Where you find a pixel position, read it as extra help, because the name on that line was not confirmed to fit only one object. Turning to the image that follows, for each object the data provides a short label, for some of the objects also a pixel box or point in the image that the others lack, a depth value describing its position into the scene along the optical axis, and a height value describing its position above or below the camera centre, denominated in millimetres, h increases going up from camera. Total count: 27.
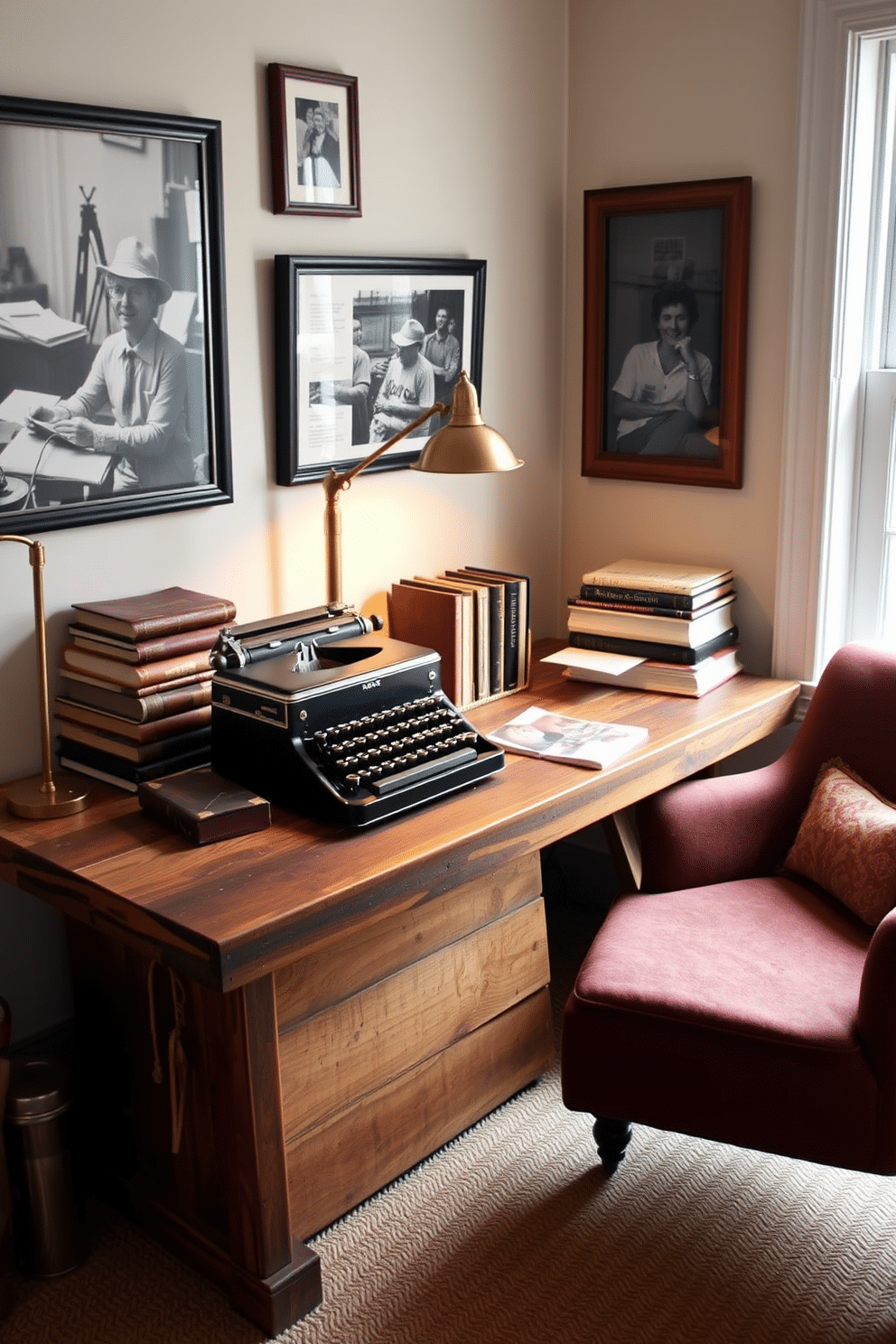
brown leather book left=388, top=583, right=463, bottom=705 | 2686 -492
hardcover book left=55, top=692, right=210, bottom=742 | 2240 -578
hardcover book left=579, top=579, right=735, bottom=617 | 2834 -475
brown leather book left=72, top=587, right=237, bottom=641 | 2227 -392
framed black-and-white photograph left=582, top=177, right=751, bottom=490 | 2912 +111
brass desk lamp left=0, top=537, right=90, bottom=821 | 2148 -677
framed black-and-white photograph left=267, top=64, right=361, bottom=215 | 2482 +458
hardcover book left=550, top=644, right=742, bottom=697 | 2826 -630
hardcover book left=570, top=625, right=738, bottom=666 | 2842 -582
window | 2656 +54
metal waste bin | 2104 -1247
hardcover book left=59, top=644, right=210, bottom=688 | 2221 -481
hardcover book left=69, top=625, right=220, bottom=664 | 2223 -442
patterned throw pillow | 2320 -836
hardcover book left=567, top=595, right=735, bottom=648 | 2830 -529
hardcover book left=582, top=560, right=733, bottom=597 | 2875 -433
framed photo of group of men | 2588 +65
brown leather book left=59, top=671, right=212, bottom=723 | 2227 -532
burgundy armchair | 1991 -968
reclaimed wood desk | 1901 -1007
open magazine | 2436 -676
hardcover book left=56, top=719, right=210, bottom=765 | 2248 -618
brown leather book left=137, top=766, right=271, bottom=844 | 2045 -657
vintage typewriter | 2137 -572
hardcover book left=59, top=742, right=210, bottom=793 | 2258 -658
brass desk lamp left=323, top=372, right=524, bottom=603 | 2373 -115
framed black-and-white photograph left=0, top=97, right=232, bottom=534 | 2148 +115
